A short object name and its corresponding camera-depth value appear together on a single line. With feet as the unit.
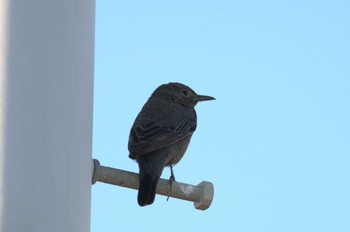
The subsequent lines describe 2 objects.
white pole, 20.31
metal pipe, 33.45
